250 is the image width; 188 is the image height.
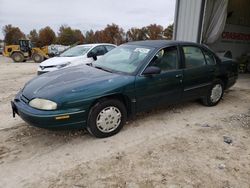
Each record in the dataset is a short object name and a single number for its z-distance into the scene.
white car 6.79
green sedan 2.89
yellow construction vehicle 17.02
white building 6.81
